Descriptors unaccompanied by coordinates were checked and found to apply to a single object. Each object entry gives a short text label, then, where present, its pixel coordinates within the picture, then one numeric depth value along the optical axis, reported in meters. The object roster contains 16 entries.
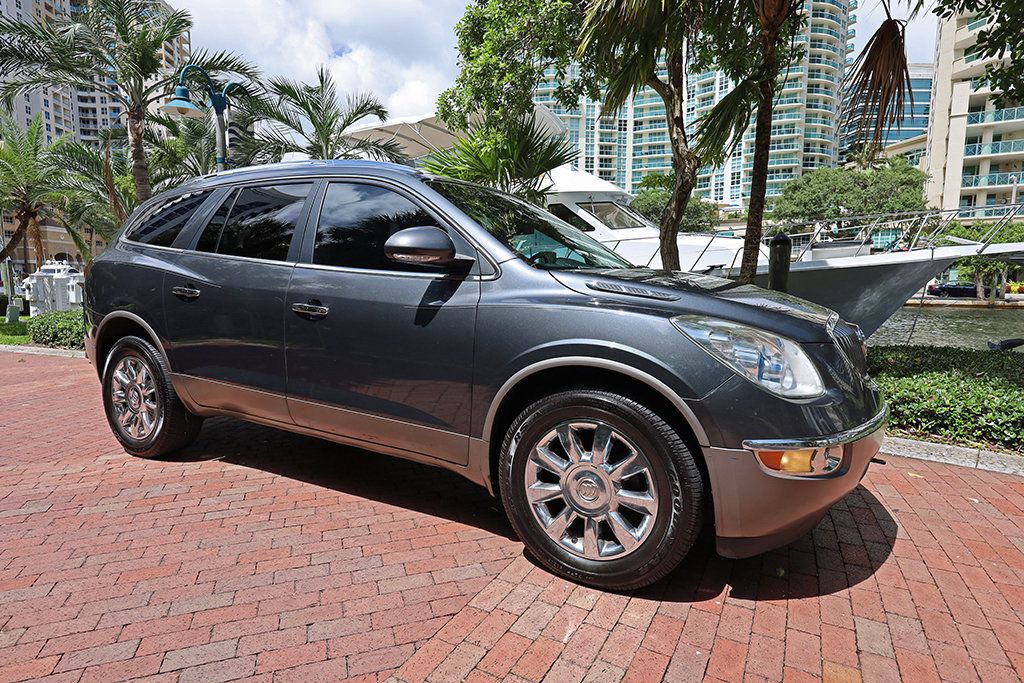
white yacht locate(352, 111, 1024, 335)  9.59
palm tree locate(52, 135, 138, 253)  15.87
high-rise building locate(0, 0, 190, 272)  95.50
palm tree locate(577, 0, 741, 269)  5.50
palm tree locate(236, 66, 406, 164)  16.73
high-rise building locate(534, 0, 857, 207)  111.62
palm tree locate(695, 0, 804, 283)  6.41
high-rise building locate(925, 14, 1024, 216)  52.62
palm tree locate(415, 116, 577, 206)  7.94
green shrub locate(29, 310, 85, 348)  10.71
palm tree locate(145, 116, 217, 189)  21.21
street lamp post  11.11
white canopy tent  16.05
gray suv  2.41
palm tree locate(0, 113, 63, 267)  16.95
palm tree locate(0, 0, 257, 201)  11.99
